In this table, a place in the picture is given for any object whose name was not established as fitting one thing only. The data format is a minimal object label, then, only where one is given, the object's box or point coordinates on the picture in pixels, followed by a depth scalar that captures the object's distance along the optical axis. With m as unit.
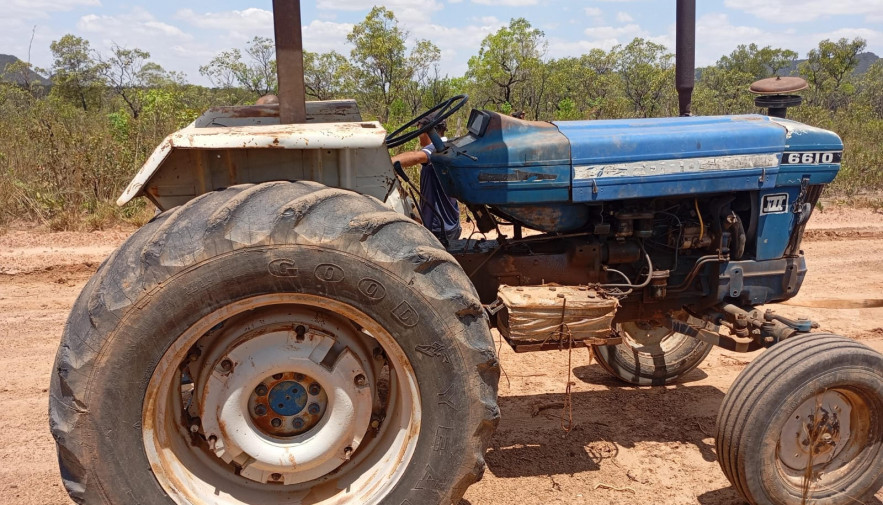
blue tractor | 2.12
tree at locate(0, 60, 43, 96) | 18.68
